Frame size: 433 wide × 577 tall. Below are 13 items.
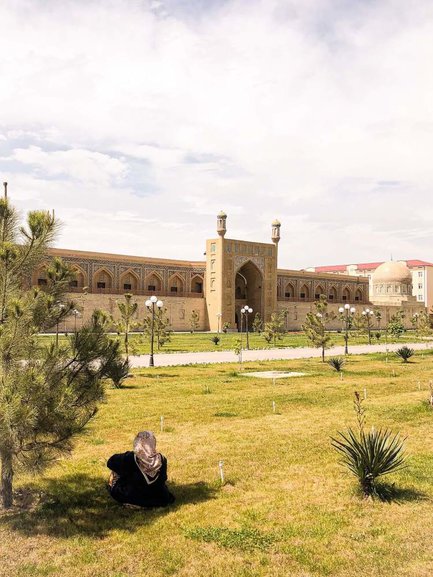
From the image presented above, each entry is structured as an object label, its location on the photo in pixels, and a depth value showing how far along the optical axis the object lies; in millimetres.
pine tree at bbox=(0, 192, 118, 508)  5352
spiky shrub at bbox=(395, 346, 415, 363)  23875
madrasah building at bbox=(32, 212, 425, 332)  50094
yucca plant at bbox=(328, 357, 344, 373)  19672
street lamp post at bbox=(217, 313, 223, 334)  54647
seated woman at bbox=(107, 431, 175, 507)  6230
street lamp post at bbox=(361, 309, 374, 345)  36703
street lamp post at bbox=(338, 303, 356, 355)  27722
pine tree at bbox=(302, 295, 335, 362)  23734
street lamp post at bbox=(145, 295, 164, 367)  20691
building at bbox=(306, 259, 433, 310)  88938
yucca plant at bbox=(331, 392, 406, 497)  6645
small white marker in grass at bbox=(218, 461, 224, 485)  7078
